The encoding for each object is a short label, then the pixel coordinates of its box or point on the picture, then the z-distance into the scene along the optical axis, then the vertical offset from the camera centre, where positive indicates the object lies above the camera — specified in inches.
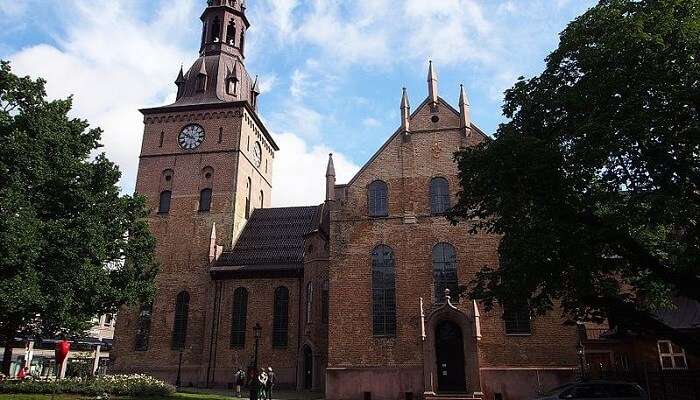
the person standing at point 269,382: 917.8 -30.1
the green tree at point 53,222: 735.7 +212.6
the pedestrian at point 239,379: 1041.8 -30.0
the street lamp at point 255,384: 829.8 -29.6
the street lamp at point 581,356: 901.2 +17.1
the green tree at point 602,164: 472.7 +192.5
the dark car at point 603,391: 634.2 -29.7
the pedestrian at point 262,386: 922.1 -36.0
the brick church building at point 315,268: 938.1 +205.6
